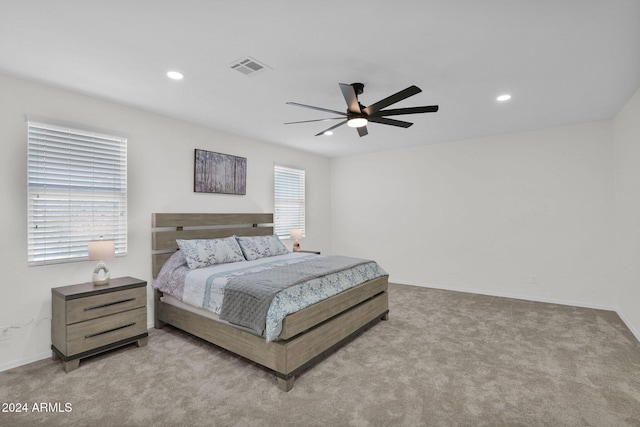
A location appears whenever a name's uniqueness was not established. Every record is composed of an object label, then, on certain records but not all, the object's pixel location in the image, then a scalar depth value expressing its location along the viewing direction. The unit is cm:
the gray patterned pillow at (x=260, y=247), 405
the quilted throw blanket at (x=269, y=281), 237
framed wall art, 412
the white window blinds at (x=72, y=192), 281
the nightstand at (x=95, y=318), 257
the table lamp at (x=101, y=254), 278
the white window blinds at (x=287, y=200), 541
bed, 235
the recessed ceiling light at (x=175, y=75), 266
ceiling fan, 229
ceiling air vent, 245
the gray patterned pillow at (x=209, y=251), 342
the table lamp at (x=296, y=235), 521
